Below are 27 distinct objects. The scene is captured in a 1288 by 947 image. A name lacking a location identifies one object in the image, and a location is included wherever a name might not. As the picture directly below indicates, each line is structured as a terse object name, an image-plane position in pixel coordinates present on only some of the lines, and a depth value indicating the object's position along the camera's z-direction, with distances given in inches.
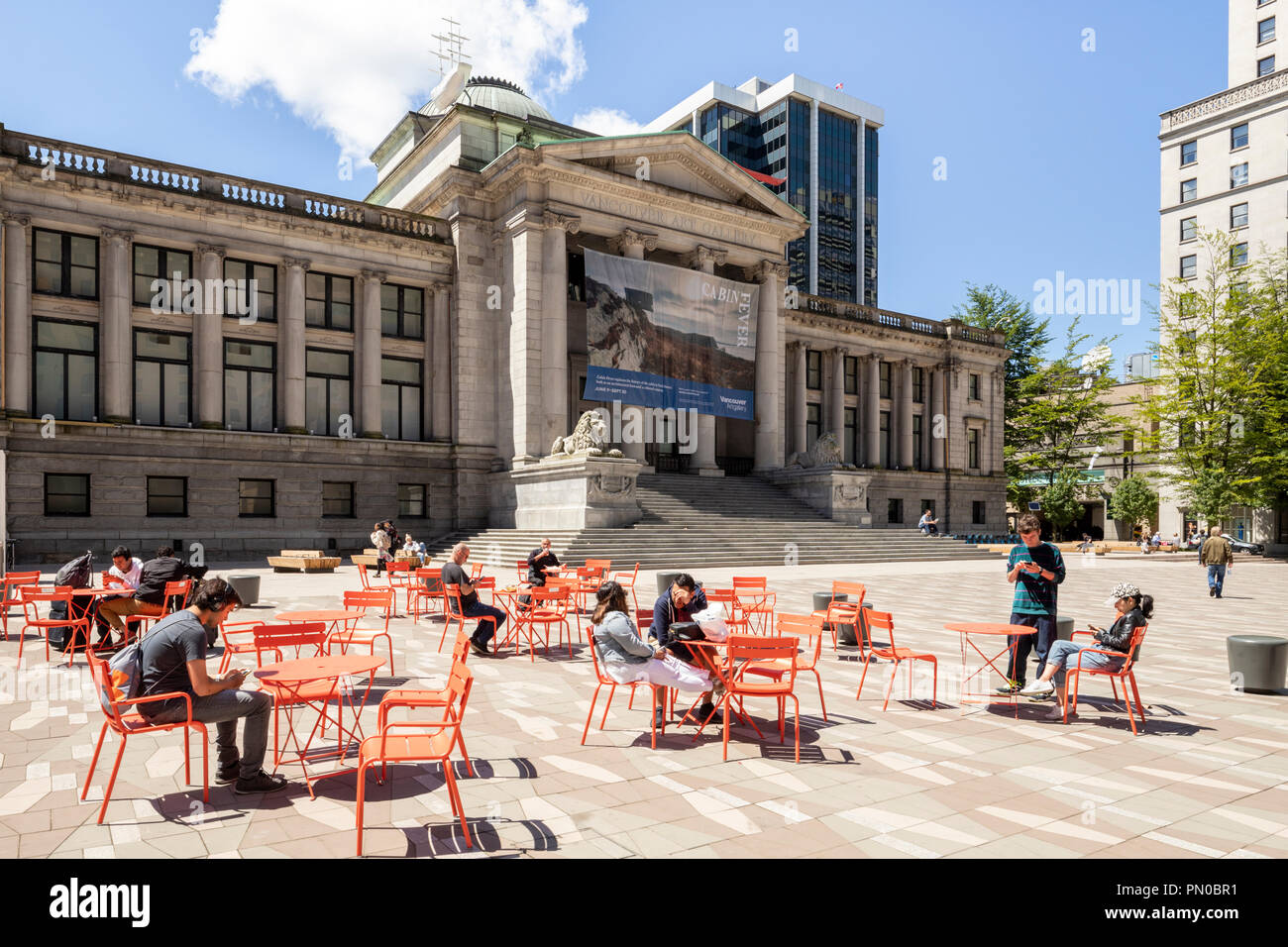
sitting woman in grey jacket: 285.3
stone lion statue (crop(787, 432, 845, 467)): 1485.0
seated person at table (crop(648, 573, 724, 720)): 310.0
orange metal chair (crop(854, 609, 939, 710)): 332.2
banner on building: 1283.2
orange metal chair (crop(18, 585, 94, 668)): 399.9
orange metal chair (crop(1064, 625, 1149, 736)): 298.2
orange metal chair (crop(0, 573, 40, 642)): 467.8
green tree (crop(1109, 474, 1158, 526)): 1943.9
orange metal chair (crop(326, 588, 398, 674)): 403.9
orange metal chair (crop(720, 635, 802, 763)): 271.9
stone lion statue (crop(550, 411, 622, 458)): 1106.1
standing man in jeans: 325.4
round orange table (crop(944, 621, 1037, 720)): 329.4
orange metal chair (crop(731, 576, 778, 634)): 504.4
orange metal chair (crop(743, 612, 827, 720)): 332.2
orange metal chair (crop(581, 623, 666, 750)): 284.1
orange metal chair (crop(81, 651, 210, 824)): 207.5
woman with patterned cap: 307.3
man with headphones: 217.3
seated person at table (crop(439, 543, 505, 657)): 448.1
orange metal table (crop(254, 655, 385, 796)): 244.4
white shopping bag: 312.3
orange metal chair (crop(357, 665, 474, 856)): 193.9
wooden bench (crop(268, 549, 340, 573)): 934.4
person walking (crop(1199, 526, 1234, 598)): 754.8
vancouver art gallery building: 1055.0
